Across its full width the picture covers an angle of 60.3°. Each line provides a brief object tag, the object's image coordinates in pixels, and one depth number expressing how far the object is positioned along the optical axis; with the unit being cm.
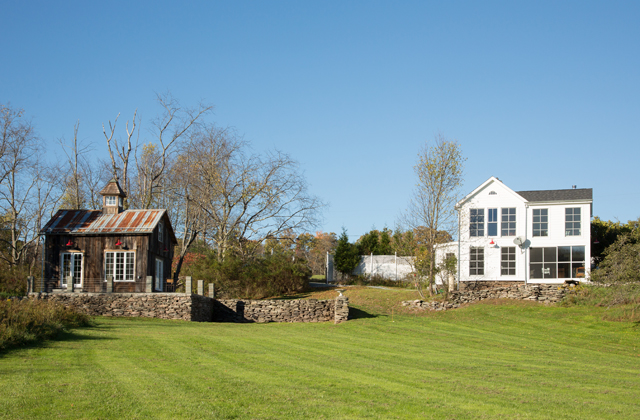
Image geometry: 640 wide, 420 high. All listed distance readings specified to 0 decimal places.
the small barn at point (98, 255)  2680
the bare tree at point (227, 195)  3475
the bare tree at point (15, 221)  3316
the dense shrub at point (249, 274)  3203
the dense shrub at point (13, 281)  2903
